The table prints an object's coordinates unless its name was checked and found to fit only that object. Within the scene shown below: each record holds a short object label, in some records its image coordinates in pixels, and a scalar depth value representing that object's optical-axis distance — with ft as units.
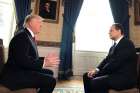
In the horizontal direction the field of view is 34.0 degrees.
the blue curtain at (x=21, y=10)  20.47
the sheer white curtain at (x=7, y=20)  20.89
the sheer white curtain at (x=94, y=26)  23.43
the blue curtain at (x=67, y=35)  21.61
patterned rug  15.00
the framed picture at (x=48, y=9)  21.74
